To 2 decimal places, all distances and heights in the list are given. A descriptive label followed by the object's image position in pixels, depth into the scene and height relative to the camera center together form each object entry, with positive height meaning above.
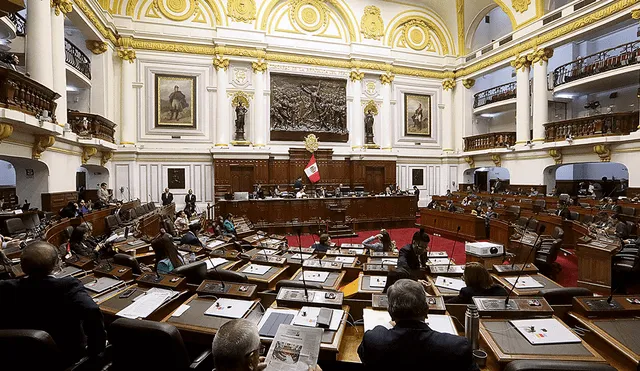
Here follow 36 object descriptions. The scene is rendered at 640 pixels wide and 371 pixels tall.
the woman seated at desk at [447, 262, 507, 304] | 2.93 -0.94
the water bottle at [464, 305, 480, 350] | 2.12 -0.92
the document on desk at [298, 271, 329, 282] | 3.71 -1.08
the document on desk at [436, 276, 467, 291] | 3.50 -1.10
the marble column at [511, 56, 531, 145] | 14.41 +3.50
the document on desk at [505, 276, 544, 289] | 3.46 -1.09
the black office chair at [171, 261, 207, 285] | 3.81 -1.04
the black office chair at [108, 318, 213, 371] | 1.97 -0.97
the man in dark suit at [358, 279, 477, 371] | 1.63 -0.82
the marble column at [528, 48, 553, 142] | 13.62 +3.66
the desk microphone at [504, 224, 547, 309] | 2.64 -0.96
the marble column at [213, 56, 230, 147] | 14.44 +3.22
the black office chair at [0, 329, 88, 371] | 1.86 -0.93
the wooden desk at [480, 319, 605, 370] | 2.02 -1.05
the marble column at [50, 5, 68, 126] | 8.64 +3.15
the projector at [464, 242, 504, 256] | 5.99 -1.23
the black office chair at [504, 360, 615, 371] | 1.53 -0.86
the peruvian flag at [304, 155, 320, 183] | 14.93 +0.42
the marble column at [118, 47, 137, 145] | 13.45 +3.41
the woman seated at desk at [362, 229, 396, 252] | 5.87 -1.16
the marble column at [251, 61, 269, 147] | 14.85 +3.34
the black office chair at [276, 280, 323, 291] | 3.20 -1.00
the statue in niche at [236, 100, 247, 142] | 14.54 +2.62
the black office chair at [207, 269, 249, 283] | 3.55 -1.01
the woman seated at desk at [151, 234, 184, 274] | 4.24 -0.95
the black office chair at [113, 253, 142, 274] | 4.21 -1.01
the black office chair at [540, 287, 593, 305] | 3.12 -1.06
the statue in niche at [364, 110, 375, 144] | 16.47 +2.66
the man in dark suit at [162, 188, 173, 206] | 12.93 -0.63
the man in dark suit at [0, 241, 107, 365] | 2.16 -0.80
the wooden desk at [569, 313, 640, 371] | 2.06 -1.04
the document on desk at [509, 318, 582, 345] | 2.18 -1.02
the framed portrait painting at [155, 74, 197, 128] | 14.08 +3.38
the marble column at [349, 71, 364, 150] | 16.33 +3.37
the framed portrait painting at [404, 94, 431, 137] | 17.62 +3.43
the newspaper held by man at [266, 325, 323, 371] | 1.79 -0.97
